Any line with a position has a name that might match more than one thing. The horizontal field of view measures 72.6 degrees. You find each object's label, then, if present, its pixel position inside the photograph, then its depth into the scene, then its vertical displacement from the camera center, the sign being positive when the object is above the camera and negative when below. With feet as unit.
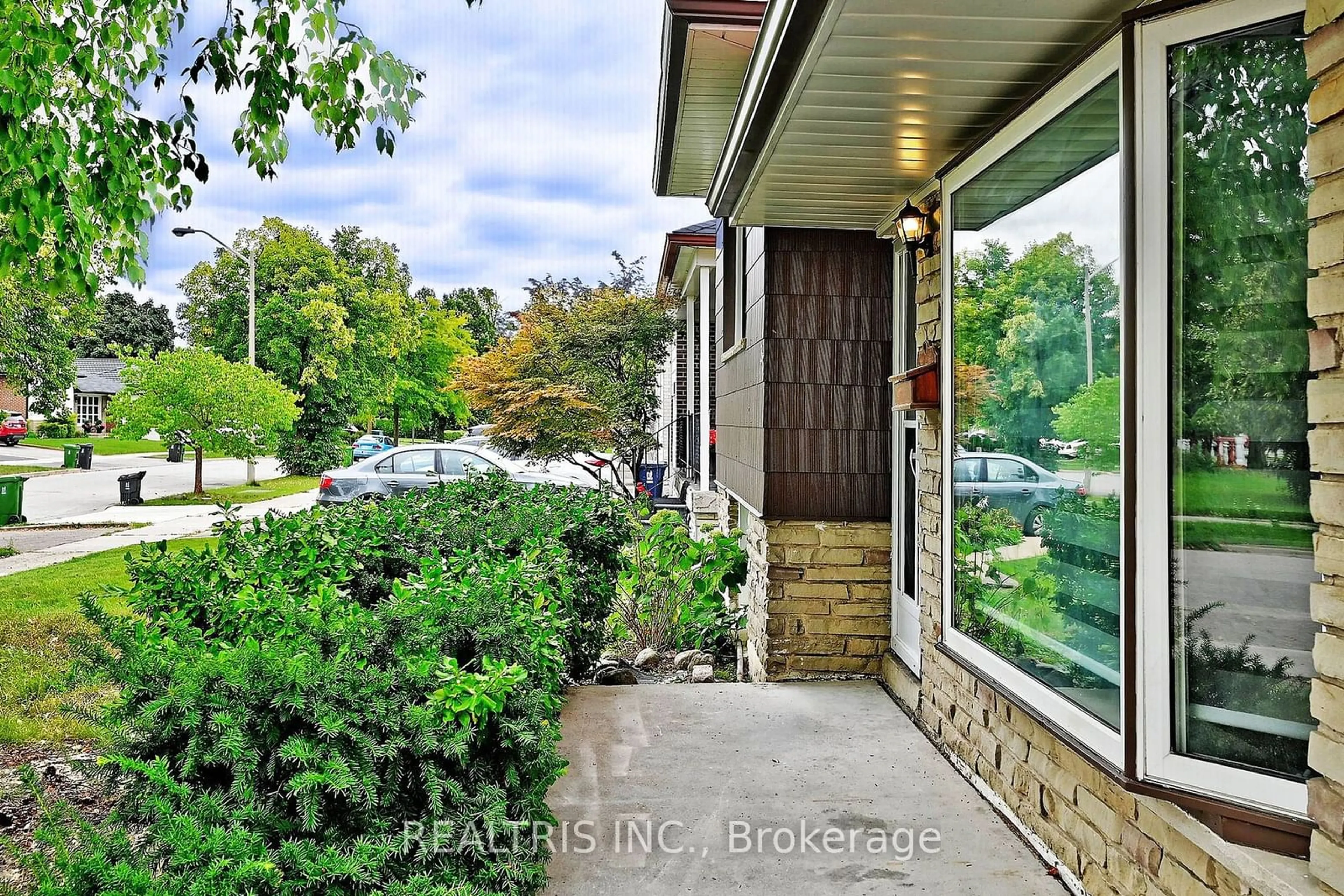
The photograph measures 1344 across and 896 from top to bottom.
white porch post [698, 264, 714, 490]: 37.68 +3.34
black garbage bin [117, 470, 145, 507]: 54.95 -2.42
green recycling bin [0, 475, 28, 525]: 44.73 -2.41
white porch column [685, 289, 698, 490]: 44.93 +4.04
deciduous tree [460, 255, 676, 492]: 49.70 +3.80
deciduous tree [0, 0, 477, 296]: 14.61 +6.04
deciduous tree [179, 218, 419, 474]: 78.38 +10.79
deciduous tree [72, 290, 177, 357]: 182.09 +24.84
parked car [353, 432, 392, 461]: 106.63 +0.04
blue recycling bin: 52.95 -2.00
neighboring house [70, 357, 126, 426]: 171.63 +10.45
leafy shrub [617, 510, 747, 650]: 21.18 -3.41
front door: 16.51 -1.04
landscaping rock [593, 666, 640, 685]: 18.98 -4.88
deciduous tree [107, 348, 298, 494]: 54.75 +2.73
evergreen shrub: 6.31 -2.38
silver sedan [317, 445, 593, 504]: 42.98 -1.30
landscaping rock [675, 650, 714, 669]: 21.01 -5.01
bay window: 6.70 +0.26
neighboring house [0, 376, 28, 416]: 163.53 +8.66
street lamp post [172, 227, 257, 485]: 63.87 +11.37
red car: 119.85 +2.62
